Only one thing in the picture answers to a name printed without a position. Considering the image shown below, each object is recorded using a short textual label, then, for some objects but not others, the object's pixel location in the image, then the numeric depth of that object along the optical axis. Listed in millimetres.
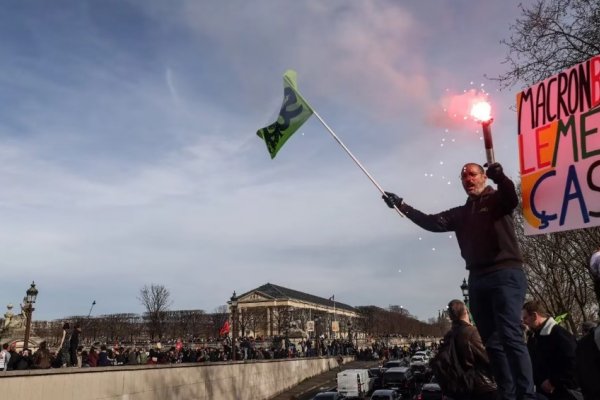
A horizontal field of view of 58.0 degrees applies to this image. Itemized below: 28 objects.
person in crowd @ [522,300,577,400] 5168
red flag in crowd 42631
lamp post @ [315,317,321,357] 59975
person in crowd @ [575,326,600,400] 3037
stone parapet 13389
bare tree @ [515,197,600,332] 27669
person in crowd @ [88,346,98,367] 20172
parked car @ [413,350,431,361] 54894
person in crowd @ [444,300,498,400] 5062
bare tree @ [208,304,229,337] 112500
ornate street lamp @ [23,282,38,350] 24984
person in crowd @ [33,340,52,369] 15562
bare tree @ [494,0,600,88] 12867
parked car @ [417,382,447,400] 21250
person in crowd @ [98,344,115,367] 21031
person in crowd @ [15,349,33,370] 15352
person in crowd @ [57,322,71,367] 17188
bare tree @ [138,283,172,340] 93125
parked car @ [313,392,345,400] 24984
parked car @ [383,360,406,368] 42344
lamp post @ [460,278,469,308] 24256
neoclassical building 112494
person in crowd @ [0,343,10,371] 16641
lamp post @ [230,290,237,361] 34438
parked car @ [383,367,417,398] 33006
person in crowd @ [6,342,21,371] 15562
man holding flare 4086
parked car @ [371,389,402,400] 24898
